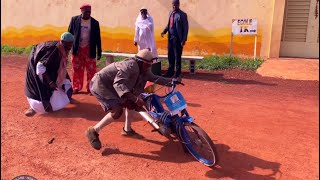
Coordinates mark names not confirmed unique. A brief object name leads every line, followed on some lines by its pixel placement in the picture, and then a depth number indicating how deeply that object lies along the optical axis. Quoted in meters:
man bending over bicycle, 3.85
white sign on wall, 10.16
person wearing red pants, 6.32
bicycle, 3.87
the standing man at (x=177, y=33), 8.19
